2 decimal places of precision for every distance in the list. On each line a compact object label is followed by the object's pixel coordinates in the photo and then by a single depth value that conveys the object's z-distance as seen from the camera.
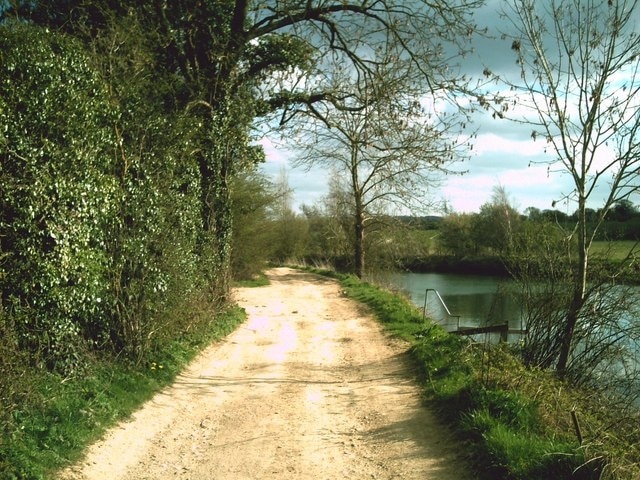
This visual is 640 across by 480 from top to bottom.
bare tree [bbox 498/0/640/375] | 9.36
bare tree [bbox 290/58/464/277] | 15.58
